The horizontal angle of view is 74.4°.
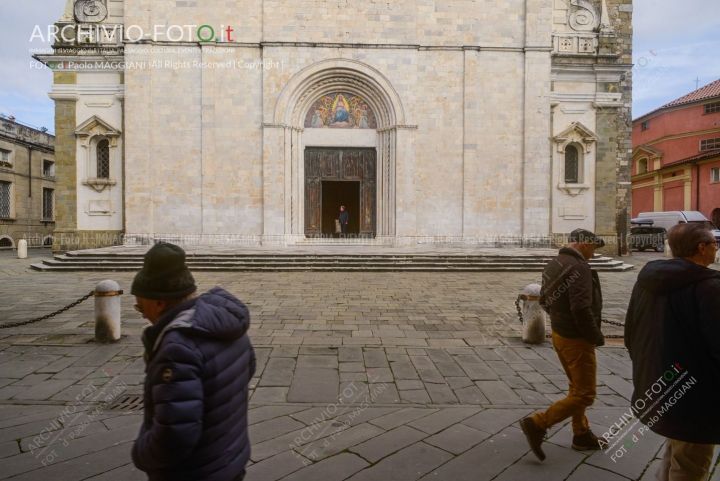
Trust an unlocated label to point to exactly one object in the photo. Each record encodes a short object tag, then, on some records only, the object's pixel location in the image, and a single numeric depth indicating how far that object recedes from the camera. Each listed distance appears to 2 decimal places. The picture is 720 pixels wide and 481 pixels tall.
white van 26.26
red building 30.25
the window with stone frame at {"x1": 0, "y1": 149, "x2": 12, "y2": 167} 26.71
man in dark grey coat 2.45
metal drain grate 4.36
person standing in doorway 20.77
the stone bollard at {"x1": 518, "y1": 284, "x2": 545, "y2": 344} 6.56
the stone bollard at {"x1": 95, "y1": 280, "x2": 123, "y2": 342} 6.48
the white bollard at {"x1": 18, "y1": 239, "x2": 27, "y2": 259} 19.16
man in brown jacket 3.45
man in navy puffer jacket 1.76
